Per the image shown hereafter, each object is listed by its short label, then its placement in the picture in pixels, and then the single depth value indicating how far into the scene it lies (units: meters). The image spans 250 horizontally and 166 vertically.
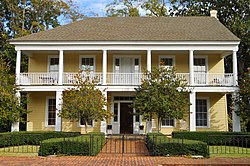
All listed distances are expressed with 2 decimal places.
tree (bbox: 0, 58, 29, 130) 18.59
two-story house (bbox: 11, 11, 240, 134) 20.42
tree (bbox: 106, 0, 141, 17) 37.42
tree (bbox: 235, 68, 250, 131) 18.78
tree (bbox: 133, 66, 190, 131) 17.80
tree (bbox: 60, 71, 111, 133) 17.53
